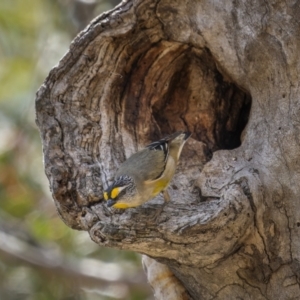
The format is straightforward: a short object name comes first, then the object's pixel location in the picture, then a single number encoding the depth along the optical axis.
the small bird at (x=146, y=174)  6.09
